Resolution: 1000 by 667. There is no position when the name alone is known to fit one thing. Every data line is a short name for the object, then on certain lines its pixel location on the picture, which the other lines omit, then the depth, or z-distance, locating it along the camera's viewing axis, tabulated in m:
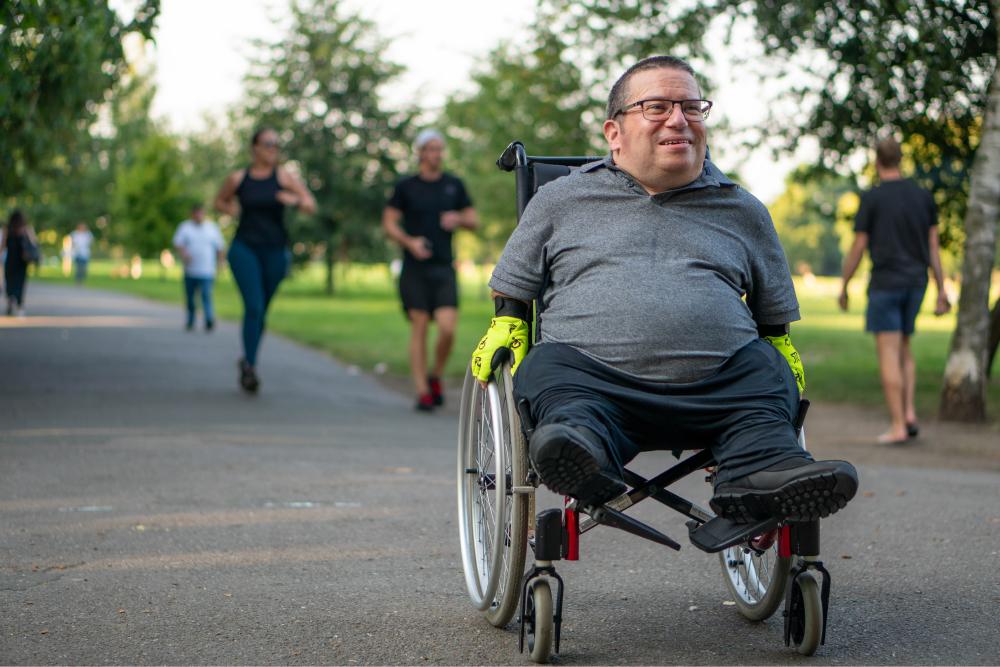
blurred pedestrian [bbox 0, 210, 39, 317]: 22.53
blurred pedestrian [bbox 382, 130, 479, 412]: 10.12
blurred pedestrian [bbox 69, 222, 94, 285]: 49.08
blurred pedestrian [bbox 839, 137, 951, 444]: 8.97
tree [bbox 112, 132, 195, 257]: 53.75
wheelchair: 3.59
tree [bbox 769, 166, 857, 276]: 12.76
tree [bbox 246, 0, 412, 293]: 42.03
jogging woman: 10.50
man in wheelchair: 3.53
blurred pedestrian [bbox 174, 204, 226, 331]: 21.12
